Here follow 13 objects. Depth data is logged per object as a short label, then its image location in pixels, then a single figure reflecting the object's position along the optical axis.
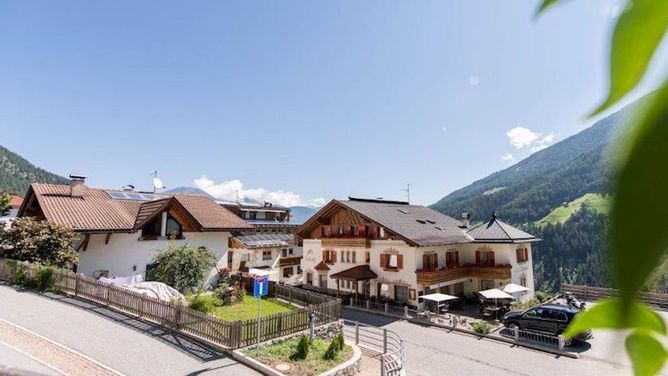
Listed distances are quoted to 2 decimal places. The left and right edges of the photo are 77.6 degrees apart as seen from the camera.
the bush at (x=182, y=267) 24.22
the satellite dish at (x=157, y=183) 39.66
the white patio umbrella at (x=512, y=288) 30.12
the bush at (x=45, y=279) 23.08
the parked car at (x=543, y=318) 23.43
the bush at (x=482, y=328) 24.39
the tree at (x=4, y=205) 68.25
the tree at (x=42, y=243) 24.25
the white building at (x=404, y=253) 31.61
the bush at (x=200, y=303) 21.02
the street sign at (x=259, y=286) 18.51
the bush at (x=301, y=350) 17.02
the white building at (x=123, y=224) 26.69
